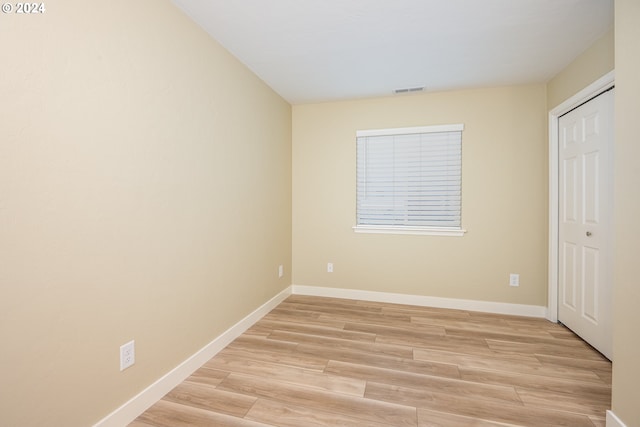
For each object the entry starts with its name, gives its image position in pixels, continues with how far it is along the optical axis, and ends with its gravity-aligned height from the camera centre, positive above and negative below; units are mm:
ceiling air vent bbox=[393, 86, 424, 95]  3170 +1305
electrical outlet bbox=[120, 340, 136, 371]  1553 -790
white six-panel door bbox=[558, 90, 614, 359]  2244 -115
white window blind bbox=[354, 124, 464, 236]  3324 +328
